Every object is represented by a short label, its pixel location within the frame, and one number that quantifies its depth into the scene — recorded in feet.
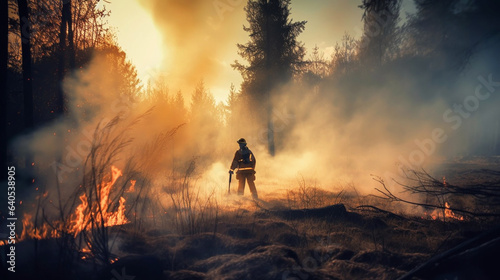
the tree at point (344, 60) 89.76
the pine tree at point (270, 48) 56.90
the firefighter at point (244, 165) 28.55
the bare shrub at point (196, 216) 15.06
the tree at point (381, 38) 78.48
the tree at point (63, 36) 35.12
